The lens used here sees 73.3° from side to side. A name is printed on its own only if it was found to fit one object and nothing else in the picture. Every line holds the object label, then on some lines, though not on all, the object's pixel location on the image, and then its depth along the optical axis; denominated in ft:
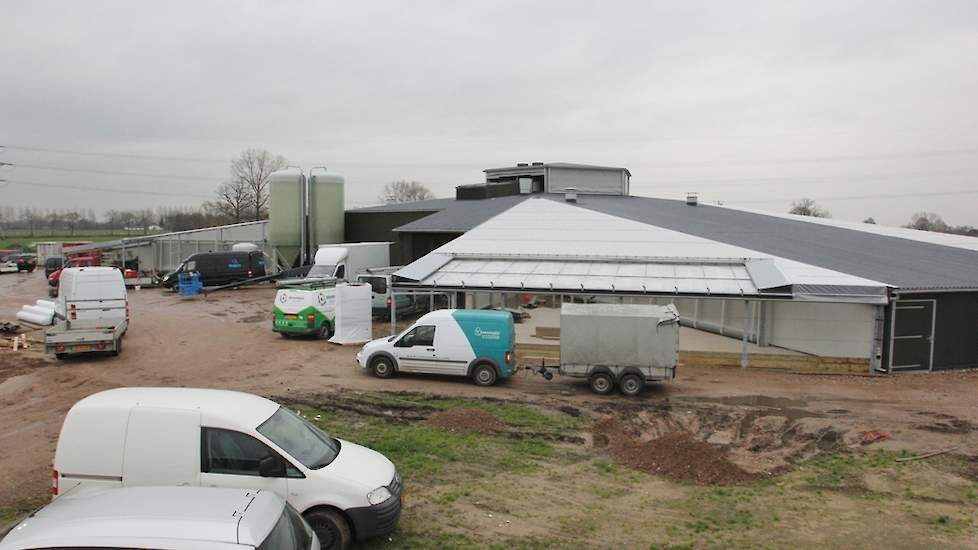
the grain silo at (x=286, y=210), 146.61
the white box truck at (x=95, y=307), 67.10
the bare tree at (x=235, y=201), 278.26
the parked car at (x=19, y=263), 182.19
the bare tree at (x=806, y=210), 360.38
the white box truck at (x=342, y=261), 108.37
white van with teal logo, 56.90
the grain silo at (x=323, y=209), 148.97
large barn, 64.59
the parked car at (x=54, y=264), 152.56
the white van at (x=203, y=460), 24.39
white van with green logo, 79.66
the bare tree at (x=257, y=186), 283.59
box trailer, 53.21
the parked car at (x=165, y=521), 16.46
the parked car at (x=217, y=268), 133.59
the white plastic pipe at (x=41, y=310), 89.04
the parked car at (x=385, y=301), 93.20
